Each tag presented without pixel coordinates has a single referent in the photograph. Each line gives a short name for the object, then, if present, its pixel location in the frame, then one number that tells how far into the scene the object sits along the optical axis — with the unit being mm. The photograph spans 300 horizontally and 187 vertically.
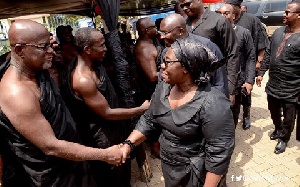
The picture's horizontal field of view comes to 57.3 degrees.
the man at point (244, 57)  4129
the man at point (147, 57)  3748
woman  1876
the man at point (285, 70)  3695
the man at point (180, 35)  2736
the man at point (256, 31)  5066
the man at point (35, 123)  1900
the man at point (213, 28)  3400
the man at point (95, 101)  2697
